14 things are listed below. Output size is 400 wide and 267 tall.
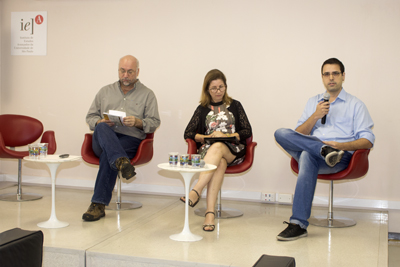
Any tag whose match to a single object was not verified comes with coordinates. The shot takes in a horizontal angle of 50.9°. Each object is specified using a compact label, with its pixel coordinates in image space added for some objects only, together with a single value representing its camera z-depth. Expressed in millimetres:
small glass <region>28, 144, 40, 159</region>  3205
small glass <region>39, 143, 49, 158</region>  3254
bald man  3445
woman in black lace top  3398
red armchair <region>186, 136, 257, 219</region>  3613
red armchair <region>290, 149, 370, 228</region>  3258
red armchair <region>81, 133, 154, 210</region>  3824
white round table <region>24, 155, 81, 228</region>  3113
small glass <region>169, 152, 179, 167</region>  2906
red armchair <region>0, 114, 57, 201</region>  4340
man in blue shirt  3055
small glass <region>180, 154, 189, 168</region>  2842
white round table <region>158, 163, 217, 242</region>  2779
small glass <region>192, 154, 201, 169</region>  2857
